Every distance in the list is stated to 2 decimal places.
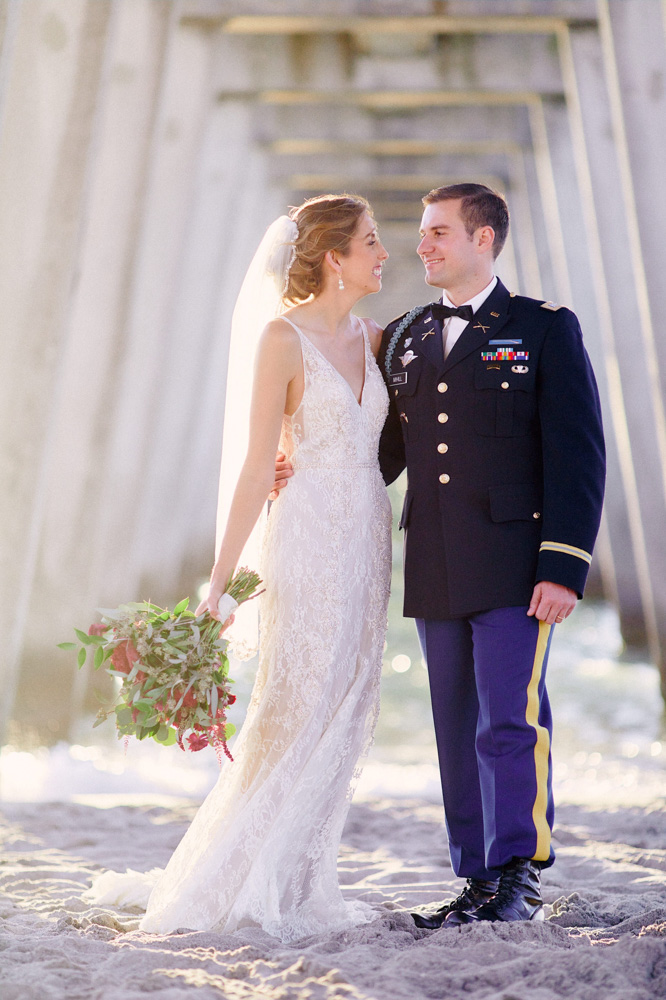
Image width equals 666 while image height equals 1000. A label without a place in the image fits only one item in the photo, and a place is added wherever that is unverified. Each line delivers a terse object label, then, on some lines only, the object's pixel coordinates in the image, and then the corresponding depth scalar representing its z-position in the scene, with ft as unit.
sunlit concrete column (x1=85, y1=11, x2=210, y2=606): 80.43
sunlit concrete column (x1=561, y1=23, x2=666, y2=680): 78.87
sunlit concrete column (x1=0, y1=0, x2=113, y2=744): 46.12
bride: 25.09
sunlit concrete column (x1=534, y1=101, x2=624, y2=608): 101.49
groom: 24.36
